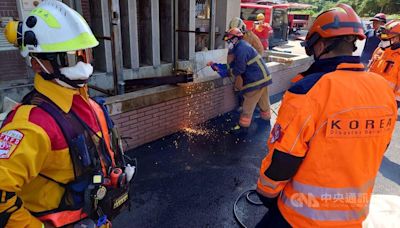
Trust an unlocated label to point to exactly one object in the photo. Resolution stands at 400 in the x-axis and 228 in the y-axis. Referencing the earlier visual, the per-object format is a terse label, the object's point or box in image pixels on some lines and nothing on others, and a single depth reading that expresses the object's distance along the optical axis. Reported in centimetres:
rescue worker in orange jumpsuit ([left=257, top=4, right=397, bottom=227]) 165
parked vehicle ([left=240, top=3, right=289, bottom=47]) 1652
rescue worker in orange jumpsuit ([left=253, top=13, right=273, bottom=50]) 1221
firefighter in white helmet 140
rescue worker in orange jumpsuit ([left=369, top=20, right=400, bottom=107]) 446
